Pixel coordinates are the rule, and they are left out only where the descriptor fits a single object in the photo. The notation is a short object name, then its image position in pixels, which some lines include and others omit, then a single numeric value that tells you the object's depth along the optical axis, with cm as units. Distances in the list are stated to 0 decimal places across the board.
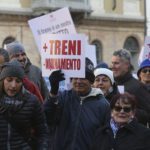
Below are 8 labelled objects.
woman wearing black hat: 526
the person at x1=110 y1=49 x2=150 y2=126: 710
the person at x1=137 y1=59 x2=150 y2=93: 845
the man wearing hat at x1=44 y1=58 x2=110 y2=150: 579
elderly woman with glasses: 528
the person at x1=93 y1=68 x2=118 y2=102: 709
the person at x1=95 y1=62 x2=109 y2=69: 823
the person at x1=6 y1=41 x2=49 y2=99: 766
